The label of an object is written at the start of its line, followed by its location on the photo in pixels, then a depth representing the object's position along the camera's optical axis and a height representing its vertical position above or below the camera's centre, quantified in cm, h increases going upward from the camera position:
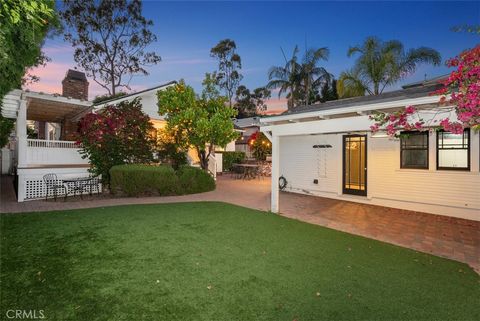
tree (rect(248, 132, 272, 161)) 2384 +132
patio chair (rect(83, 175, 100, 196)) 1150 -118
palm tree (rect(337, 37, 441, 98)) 1827 +691
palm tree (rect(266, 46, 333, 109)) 2422 +815
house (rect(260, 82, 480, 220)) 636 +1
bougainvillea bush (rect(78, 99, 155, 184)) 1141 +100
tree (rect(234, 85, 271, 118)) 4544 +1068
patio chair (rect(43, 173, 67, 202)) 1042 -95
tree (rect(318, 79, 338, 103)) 2781 +771
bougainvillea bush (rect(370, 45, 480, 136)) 371 +107
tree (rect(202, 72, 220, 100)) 1399 +390
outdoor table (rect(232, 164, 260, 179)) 1853 -83
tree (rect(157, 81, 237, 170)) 1300 +215
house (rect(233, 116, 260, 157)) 3538 +378
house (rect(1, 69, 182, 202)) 980 +51
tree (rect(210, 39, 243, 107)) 4081 +1536
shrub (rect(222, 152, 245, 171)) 2417 +5
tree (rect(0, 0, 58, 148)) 260 +153
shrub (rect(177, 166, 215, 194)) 1234 -104
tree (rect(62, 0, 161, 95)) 2544 +1235
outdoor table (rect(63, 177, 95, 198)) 1075 -107
